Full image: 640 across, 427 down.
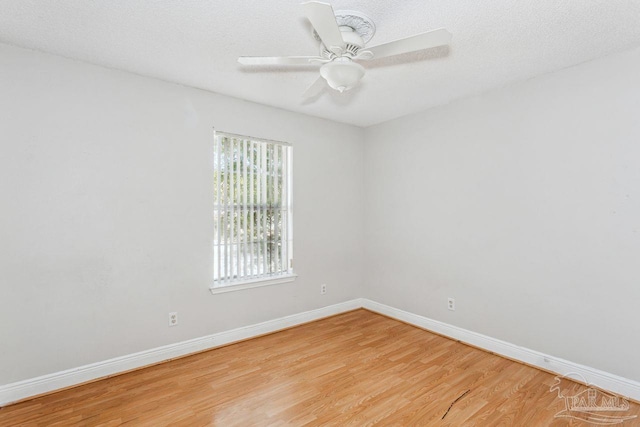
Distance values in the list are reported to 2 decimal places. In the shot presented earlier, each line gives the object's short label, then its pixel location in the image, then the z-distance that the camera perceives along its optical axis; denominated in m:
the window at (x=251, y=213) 3.20
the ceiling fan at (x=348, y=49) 1.58
